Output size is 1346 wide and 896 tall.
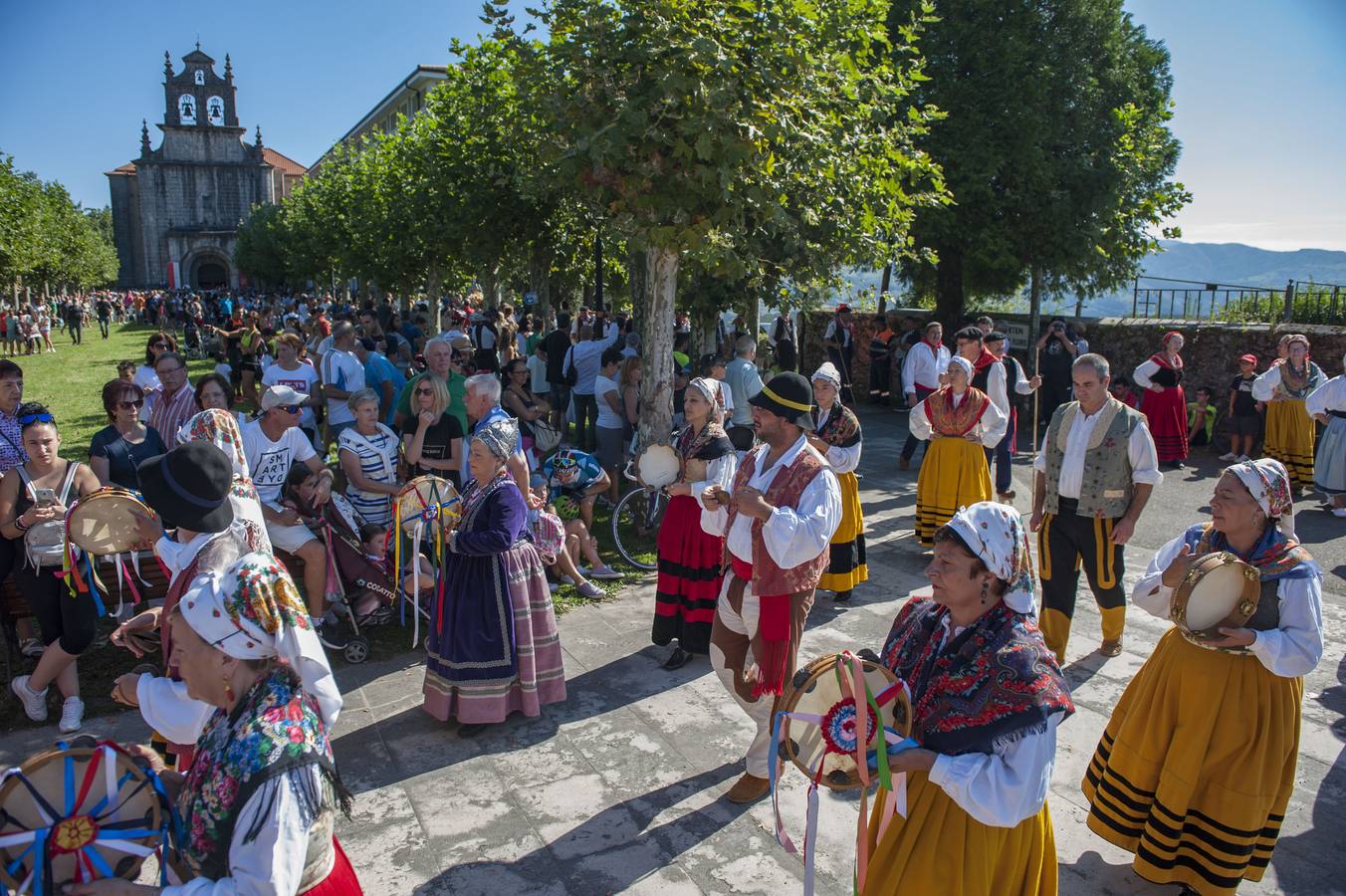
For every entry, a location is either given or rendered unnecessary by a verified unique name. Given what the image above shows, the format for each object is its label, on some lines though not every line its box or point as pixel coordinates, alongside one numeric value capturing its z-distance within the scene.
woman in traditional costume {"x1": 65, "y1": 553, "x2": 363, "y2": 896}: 2.12
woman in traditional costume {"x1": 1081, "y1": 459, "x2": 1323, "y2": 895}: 3.63
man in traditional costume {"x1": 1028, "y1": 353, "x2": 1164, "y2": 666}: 5.68
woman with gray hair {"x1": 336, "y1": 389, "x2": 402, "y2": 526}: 6.91
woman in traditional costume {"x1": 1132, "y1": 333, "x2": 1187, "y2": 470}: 12.77
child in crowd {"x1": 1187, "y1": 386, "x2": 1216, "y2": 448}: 13.77
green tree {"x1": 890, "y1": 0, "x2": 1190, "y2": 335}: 15.61
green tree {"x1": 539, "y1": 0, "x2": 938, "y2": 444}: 7.14
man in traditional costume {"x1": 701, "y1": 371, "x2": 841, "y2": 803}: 4.20
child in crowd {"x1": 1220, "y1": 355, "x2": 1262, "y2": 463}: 12.23
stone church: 82.69
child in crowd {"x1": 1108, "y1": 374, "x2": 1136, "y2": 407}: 12.11
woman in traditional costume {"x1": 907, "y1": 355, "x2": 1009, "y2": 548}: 7.87
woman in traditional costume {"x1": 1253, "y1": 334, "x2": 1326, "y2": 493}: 11.19
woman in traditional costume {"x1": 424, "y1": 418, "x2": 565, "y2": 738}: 5.09
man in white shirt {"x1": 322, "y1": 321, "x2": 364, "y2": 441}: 9.59
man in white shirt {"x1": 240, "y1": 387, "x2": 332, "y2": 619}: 6.14
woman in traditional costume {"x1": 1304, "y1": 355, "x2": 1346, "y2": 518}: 9.91
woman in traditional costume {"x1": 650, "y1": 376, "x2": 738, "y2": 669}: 5.89
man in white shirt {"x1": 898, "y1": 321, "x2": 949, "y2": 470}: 12.68
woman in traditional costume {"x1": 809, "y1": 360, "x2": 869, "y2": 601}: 7.28
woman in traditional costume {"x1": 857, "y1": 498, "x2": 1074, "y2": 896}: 2.58
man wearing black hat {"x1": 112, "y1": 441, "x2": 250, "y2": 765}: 3.30
